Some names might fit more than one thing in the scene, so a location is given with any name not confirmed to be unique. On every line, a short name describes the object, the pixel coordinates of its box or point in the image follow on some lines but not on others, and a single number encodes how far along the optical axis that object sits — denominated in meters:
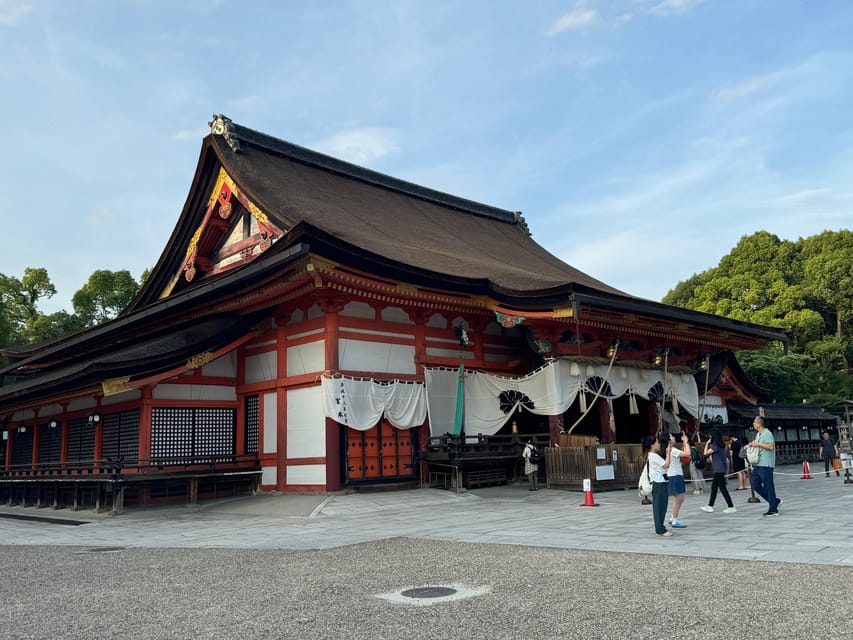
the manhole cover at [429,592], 5.81
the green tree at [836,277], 41.23
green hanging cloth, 17.11
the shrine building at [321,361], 15.13
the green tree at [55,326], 35.44
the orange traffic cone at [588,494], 12.65
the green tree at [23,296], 37.19
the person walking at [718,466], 11.14
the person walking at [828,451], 19.04
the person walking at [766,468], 10.18
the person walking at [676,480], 9.20
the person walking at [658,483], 8.66
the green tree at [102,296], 36.81
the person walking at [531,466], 15.52
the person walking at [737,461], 15.26
